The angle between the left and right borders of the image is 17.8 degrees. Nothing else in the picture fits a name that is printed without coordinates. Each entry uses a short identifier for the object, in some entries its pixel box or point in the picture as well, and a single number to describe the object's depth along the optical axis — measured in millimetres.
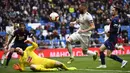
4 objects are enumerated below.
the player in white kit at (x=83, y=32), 17812
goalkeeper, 14953
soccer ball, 20919
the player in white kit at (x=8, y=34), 21350
